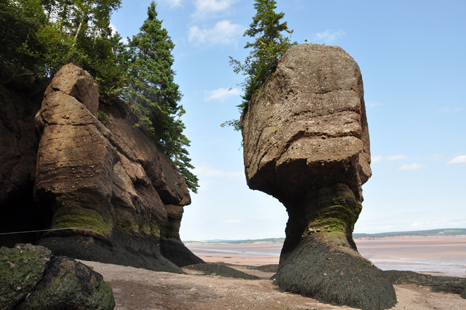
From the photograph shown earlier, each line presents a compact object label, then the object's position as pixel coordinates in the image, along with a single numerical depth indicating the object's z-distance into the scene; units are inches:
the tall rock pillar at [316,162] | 325.4
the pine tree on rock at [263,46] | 514.3
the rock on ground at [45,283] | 128.0
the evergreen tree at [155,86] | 748.4
